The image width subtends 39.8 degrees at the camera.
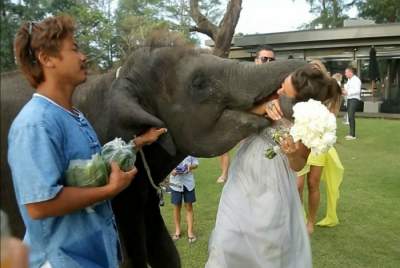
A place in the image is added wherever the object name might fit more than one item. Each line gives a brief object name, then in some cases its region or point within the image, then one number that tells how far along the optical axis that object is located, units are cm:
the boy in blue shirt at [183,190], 653
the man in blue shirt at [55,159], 229
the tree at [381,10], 3884
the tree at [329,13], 5279
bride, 349
